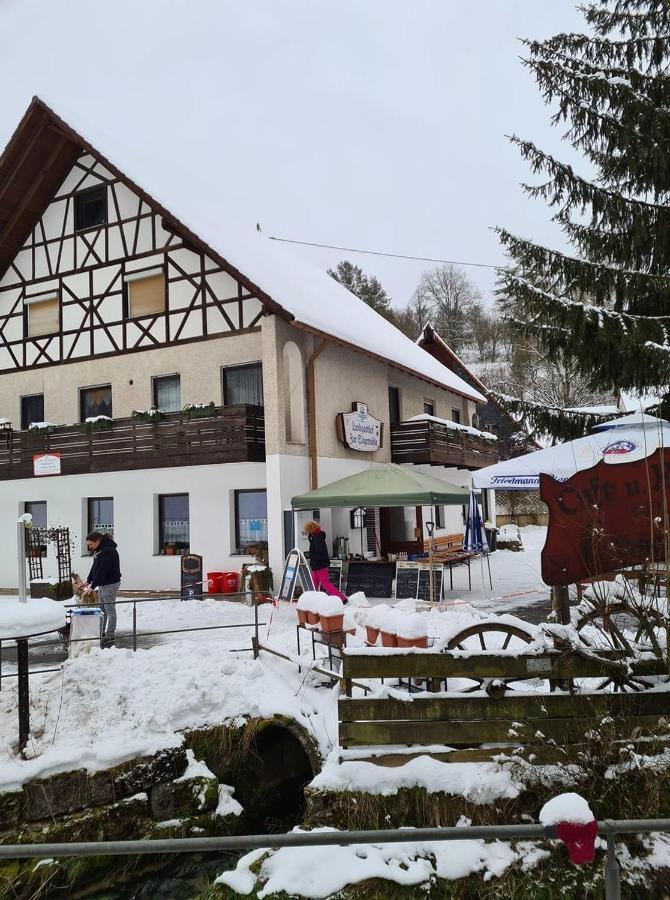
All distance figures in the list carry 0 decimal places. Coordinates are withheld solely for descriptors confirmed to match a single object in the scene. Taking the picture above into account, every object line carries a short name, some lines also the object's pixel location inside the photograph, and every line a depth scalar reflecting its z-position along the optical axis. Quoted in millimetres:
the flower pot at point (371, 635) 7414
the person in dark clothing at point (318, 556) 12500
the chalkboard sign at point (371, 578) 14805
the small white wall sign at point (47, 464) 12030
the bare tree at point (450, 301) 50281
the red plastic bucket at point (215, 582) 15370
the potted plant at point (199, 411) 15953
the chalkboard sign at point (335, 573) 15500
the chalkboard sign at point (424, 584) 13961
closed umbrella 15672
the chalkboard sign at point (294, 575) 12617
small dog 10461
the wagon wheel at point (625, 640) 5493
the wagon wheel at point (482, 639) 5770
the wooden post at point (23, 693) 6801
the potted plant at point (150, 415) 16547
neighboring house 30797
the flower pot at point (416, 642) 6734
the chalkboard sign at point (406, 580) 14078
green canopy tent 13703
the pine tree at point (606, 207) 10828
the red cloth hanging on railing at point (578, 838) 2586
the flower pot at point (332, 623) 7844
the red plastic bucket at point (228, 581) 15297
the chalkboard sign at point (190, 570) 15266
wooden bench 16523
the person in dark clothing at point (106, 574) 9891
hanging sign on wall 18125
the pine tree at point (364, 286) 48562
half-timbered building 16156
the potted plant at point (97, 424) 17344
